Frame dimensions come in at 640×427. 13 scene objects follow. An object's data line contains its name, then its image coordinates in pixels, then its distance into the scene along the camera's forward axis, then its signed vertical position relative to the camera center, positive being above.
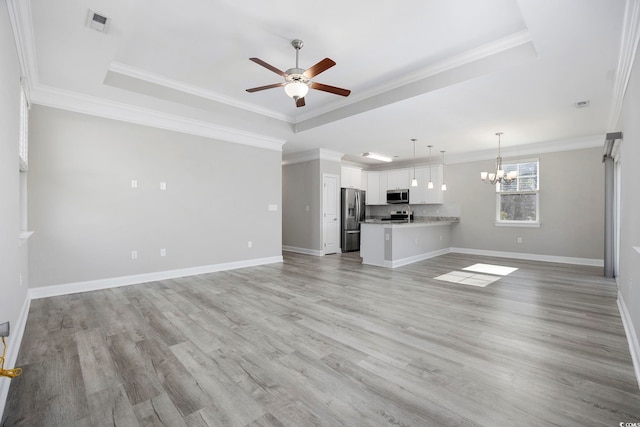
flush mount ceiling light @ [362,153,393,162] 8.00 +1.55
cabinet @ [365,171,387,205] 9.39 +0.71
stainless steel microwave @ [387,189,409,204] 8.76 +0.45
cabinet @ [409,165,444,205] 8.34 +0.62
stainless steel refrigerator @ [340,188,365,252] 8.25 -0.20
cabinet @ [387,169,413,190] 8.85 +0.97
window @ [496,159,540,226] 6.93 +0.34
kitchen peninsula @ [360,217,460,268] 5.96 -0.70
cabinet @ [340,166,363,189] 8.55 +1.02
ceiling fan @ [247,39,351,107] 2.96 +1.42
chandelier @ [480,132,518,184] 5.72 +0.71
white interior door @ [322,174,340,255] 7.73 -0.02
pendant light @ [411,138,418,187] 6.45 +1.52
